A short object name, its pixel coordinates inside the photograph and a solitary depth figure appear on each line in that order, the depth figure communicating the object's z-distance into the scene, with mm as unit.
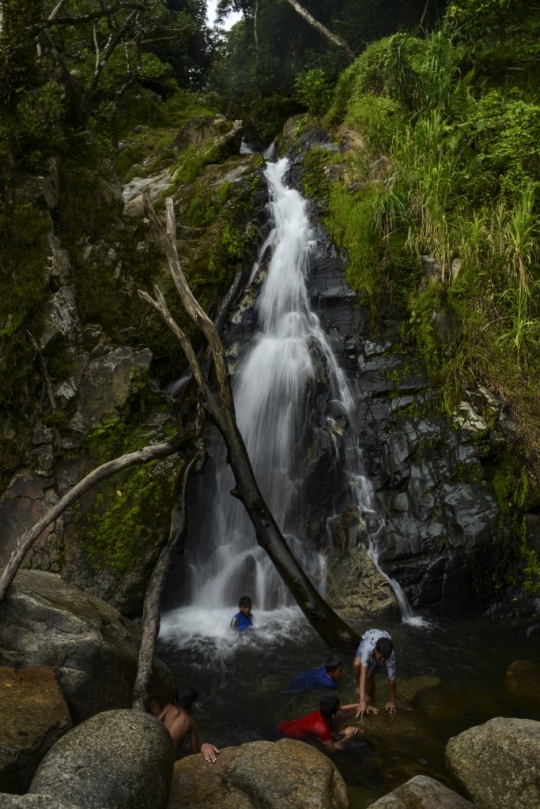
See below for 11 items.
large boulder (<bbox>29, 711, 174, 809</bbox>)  3535
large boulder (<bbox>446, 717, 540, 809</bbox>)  4102
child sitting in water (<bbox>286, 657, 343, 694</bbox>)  6016
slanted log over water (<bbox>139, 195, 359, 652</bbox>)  6402
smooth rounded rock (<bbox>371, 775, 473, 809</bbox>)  3895
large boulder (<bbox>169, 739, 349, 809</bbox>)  4031
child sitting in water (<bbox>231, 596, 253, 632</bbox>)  7121
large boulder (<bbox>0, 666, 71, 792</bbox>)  3725
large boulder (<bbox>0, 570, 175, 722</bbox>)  4824
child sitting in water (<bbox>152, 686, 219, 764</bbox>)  5062
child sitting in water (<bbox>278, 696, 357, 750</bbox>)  5211
